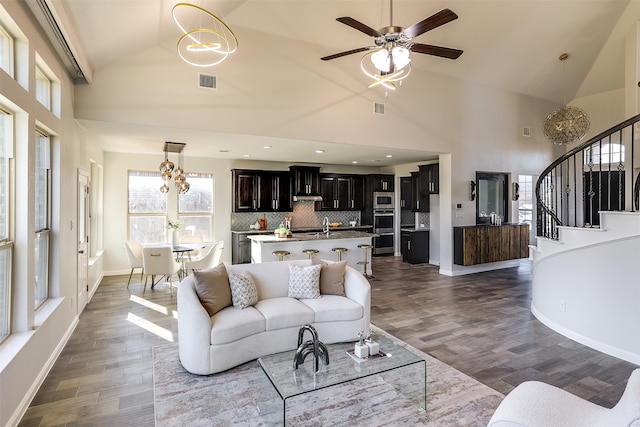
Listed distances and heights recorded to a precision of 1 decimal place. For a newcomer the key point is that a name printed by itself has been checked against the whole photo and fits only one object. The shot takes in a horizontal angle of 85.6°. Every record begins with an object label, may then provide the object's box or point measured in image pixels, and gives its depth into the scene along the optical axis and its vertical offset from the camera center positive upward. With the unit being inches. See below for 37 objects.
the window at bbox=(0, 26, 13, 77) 100.9 +48.1
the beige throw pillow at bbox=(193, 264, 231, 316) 136.6 -31.5
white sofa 124.6 -43.0
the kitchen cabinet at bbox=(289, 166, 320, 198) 361.1 +33.1
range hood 364.5 +14.5
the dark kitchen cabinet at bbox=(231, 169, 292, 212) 338.6 +21.3
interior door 192.2 -16.9
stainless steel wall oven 403.4 -21.7
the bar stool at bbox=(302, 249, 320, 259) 268.4 -31.3
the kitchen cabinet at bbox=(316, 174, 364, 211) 388.8 +22.6
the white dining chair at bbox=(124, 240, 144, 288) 253.9 -31.4
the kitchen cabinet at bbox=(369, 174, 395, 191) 401.7 +34.4
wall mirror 317.1 +15.2
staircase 139.9 -31.4
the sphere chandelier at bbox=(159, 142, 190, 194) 253.3 +30.8
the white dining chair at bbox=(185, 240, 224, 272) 247.8 -35.3
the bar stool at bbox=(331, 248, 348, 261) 275.8 -30.8
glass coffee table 92.7 -46.0
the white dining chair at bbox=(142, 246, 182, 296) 235.0 -33.5
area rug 99.7 -59.9
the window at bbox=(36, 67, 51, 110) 136.1 +50.8
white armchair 67.1 -42.3
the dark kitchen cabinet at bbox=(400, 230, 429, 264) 353.7 -35.6
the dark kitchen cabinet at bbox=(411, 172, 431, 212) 355.3 +17.0
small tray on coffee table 106.8 -45.5
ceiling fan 127.5 +66.5
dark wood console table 292.2 -28.1
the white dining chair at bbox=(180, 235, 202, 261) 309.7 -24.5
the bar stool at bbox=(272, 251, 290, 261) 255.4 -31.3
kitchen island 258.1 -26.3
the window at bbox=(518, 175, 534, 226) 351.2 +12.6
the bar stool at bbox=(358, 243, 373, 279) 286.7 -37.8
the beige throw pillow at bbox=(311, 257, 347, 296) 164.9 -32.4
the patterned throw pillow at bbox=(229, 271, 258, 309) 144.3 -33.4
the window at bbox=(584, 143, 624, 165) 317.4 +53.5
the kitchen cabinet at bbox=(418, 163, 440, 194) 332.5 +33.1
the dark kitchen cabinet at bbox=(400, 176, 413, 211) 397.7 +21.9
